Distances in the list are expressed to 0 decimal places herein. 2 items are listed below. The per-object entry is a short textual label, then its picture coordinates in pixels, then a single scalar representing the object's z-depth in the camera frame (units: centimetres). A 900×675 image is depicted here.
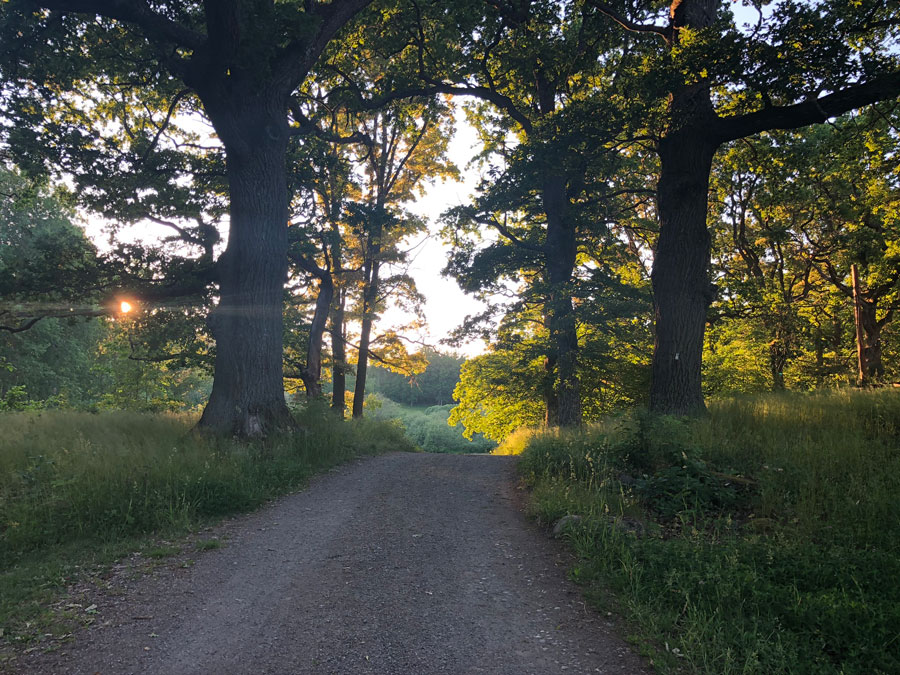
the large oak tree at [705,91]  686
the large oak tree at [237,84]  891
